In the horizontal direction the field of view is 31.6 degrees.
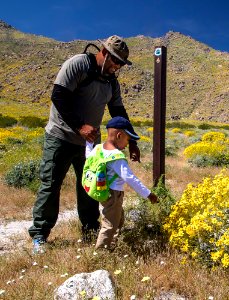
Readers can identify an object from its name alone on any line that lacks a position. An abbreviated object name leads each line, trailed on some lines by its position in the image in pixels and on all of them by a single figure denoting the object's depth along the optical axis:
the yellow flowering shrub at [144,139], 18.29
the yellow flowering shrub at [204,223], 3.37
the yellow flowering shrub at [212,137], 18.65
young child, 3.52
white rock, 2.77
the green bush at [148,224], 4.04
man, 3.74
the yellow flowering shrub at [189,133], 24.69
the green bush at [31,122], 27.45
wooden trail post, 4.91
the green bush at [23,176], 8.06
